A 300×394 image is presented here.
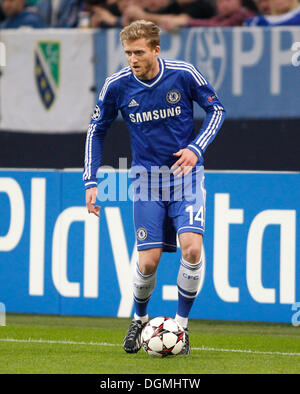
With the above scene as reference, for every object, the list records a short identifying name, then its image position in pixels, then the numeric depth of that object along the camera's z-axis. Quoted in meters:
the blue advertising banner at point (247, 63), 20.08
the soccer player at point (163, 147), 12.71
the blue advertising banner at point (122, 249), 15.90
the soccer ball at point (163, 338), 12.13
